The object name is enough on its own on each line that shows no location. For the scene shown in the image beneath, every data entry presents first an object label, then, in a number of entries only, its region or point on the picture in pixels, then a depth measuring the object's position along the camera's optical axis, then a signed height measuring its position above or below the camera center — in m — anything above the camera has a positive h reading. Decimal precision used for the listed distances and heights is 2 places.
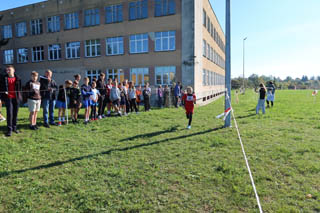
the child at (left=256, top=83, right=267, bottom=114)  12.27 -0.49
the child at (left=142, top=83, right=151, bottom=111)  14.31 -0.60
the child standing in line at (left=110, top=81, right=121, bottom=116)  10.88 -0.19
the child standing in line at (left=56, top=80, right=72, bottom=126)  9.08 -0.22
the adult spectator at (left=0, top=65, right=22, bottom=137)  6.95 -0.05
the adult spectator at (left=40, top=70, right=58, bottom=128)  8.23 +0.00
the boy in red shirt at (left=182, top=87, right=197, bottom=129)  8.89 -0.47
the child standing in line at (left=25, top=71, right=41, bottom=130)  7.51 -0.10
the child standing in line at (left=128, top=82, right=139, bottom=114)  12.56 -0.35
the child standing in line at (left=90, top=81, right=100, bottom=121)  9.69 -0.42
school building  20.75 +5.50
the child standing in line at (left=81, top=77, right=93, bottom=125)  9.41 -0.19
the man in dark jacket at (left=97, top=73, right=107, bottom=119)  10.73 -0.09
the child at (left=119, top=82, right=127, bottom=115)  11.65 -0.42
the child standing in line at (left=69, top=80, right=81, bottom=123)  9.12 -0.30
